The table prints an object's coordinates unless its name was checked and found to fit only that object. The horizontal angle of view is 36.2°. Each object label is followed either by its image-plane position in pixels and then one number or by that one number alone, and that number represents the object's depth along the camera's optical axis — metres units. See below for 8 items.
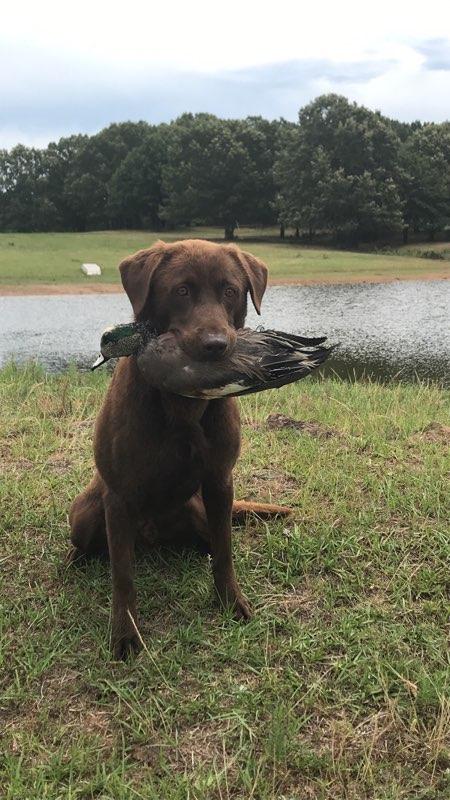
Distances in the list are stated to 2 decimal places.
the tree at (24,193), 58.72
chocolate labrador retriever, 2.58
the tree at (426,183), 45.81
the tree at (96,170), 57.16
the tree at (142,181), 52.88
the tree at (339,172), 42.19
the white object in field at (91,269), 22.73
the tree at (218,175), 47.03
